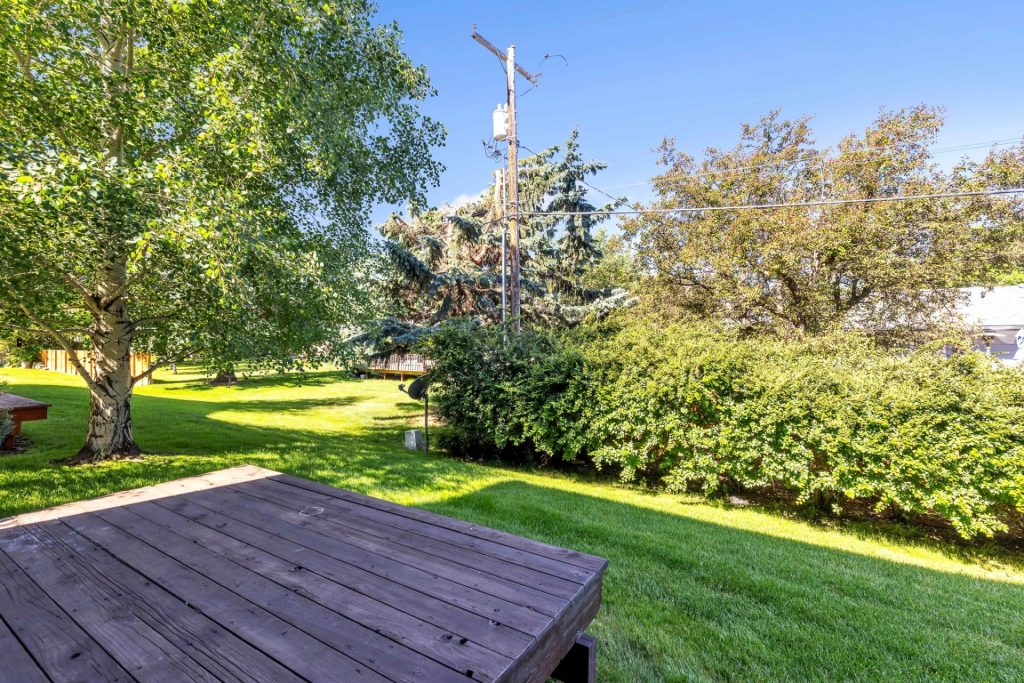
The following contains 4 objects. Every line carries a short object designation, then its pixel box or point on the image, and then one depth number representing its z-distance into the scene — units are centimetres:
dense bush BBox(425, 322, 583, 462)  664
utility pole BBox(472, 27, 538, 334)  902
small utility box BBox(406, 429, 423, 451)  820
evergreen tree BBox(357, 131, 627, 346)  1122
